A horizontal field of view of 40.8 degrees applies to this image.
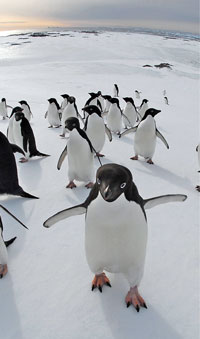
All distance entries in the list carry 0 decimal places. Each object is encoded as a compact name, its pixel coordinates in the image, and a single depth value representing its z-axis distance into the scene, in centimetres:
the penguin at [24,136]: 443
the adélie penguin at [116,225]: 162
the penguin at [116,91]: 1345
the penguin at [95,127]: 454
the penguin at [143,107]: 847
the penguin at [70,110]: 624
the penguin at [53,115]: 689
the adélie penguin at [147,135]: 438
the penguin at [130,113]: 737
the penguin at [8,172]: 325
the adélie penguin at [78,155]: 350
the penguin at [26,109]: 720
